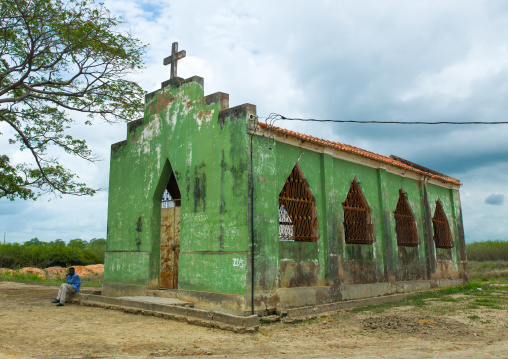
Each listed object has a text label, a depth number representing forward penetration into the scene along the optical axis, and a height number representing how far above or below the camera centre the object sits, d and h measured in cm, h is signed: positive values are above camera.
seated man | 1058 -69
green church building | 886 +110
